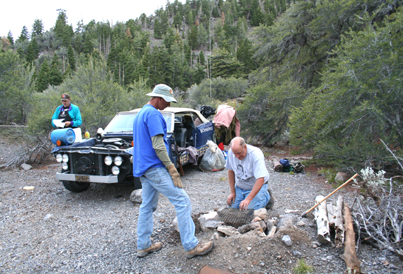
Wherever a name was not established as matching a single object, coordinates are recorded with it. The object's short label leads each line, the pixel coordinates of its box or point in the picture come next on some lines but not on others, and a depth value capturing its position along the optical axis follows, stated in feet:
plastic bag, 24.70
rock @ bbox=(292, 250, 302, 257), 9.75
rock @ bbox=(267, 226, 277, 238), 10.49
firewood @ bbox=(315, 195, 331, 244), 10.07
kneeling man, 11.77
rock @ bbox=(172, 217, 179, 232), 12.30
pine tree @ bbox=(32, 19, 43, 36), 313.32
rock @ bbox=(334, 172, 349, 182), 20.32
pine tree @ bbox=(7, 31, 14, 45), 258.65
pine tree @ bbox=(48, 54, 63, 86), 139.85
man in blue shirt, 9.71
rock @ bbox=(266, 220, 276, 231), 11.33
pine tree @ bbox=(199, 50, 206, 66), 238.31
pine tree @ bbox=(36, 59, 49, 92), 134.14
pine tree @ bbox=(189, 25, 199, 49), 329.72
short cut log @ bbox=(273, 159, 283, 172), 25.48
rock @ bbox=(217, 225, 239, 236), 10.99
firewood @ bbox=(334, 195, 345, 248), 9.72
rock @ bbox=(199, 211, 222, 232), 11.80
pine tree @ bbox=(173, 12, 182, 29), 423.23
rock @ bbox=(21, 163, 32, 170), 25.84
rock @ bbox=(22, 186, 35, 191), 19.42
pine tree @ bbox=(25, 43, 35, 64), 187.20
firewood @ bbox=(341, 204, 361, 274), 8.73
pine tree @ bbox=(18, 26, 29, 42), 284.69
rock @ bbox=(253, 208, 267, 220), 11.94
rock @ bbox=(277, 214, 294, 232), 10.76
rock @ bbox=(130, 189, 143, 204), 16.11
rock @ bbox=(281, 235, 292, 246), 10.00
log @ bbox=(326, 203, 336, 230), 10.56
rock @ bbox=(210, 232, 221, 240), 10.83
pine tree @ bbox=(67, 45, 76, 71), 193.06
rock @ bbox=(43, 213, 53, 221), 14.52
